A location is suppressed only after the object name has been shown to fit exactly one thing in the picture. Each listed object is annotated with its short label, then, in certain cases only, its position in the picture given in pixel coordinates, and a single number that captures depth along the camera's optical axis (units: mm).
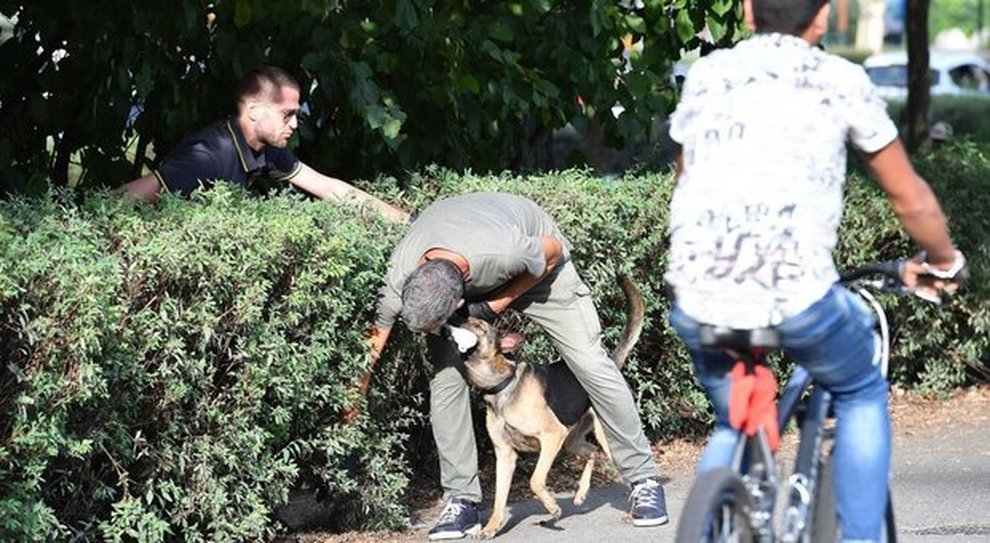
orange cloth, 9172
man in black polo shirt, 15586
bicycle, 8664
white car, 73375
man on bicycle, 8937
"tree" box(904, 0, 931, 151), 34500
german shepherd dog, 15039
